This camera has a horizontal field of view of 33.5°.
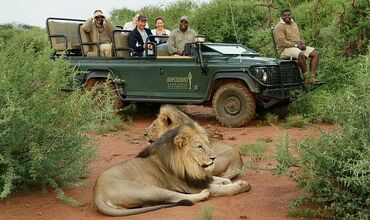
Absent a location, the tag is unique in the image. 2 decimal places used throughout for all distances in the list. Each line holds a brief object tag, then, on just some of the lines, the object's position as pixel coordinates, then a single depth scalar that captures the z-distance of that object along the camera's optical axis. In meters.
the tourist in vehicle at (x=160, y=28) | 13.71
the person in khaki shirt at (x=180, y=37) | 12.20
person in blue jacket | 12.20
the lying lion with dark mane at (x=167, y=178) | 5.75
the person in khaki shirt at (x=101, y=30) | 12.61
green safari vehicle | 11.09
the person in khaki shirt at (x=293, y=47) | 11.72
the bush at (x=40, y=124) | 6.15
